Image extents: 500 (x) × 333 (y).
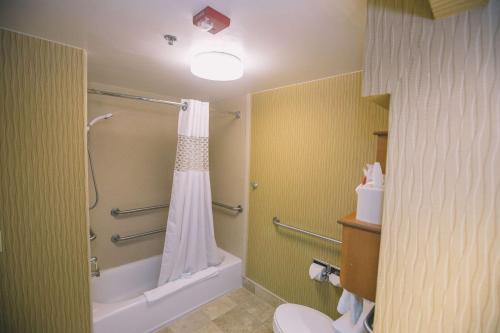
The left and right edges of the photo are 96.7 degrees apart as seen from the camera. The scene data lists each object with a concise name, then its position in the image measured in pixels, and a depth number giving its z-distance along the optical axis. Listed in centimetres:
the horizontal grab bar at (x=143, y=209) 239
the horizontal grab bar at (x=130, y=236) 240
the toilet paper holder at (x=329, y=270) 178
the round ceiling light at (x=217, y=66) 131
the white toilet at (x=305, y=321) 124
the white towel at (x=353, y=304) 121
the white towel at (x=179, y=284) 191
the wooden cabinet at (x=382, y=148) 134
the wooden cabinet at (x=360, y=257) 101
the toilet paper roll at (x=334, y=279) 170
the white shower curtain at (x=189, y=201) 215
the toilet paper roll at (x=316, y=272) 178
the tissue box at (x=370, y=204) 104
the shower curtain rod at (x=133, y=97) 169
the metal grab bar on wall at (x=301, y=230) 178
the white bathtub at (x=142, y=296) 173
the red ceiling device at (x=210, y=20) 95
